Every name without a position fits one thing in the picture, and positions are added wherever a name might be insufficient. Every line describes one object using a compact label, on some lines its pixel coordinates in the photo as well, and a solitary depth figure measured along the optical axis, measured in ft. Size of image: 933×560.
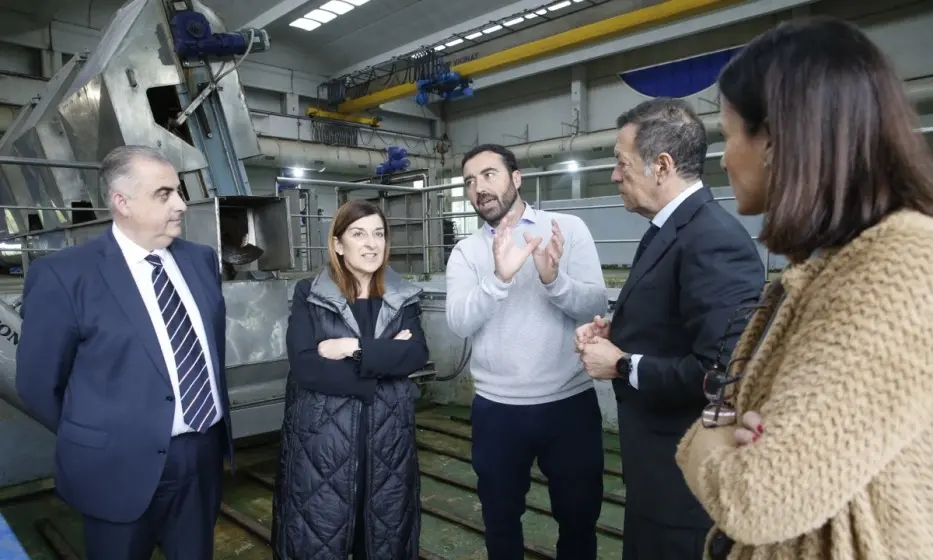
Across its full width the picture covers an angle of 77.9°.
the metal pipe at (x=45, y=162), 8.69
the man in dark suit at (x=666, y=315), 4.12
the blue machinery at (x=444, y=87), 32.63
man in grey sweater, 6.06
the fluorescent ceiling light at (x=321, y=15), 33.53
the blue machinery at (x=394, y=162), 26.53
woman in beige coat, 1.89
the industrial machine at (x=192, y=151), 10.59
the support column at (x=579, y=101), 35.78
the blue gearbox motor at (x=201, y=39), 11.86
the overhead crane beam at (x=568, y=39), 24.39
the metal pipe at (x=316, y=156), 34.42
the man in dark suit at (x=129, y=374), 5.03
